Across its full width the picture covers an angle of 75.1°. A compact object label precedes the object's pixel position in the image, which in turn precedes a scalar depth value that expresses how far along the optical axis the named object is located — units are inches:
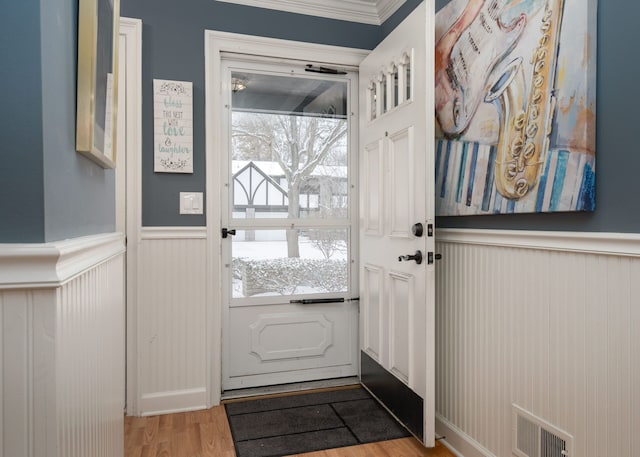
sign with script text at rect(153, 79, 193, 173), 88.7
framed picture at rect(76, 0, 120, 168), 36.8
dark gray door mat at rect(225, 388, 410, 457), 76.9
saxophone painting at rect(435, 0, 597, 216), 49.8
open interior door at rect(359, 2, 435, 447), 71.4
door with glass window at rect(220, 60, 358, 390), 99.3
